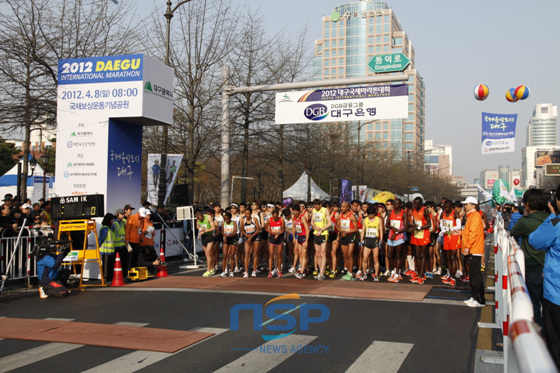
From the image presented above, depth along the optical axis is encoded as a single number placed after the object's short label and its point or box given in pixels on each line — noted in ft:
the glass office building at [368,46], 401.08
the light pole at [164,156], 55.36
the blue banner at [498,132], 69.05
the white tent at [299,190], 114.21
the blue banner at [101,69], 44.16
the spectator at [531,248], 19.83
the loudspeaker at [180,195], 60.03
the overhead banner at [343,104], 59.47
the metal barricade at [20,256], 36.65
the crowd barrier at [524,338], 5.42
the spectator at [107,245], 39.68
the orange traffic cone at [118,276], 39.73
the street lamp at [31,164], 77.79
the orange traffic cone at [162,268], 44.42
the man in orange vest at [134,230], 43.50
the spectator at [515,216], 48.48
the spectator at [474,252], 29.53
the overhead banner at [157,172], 59.06
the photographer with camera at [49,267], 34.27
